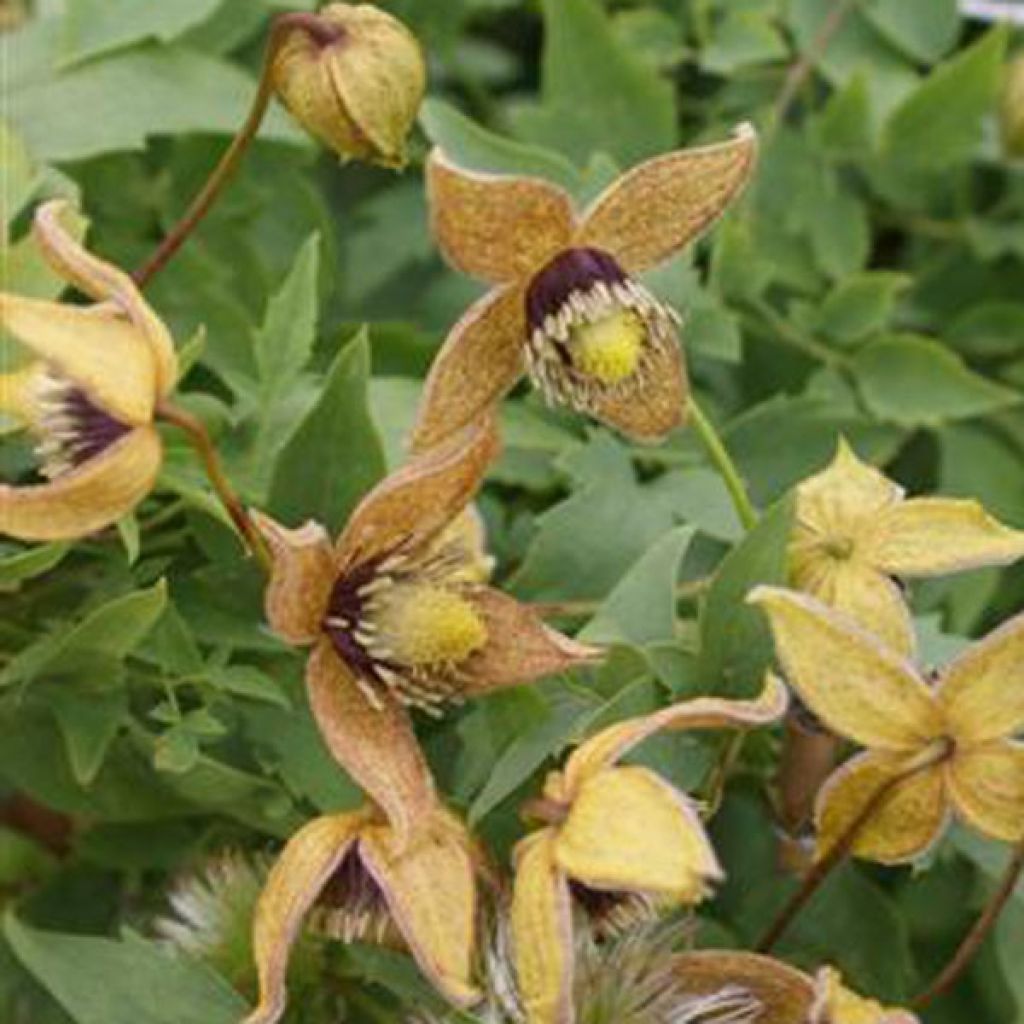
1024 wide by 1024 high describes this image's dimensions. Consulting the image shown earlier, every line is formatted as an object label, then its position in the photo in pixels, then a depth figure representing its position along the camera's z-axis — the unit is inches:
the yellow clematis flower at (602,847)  17.2
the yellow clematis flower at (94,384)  17.3
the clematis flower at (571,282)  18.4
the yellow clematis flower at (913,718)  17.9
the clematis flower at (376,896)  17.7
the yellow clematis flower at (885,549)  18.6
